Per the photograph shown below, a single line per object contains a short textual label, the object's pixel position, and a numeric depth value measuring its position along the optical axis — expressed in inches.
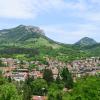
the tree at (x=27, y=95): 1895.6
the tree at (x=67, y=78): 2763.1
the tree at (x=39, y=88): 2620.5
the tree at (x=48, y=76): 3081.7
